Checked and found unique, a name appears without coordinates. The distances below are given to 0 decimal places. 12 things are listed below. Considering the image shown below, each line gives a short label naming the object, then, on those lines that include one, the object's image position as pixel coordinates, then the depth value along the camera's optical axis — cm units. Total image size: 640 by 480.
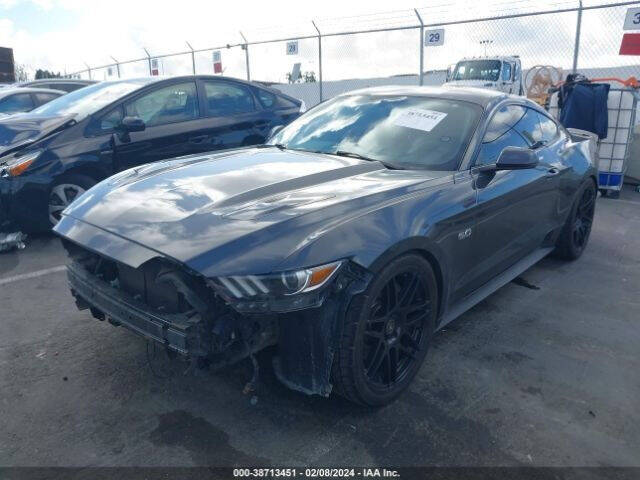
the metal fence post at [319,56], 1345
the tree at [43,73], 3362
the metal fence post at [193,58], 1727
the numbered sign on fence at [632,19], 922
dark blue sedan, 489
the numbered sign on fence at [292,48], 1416
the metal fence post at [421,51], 1174
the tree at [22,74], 3145
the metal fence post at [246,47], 1534
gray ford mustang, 216
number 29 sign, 1175
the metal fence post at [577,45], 1002
